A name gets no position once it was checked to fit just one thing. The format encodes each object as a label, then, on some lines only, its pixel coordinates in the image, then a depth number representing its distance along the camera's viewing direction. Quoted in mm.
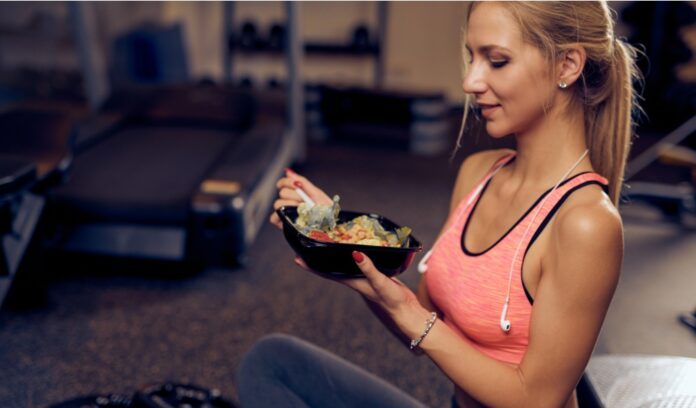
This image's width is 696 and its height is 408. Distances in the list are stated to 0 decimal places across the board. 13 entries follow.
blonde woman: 773
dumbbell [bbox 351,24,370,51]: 4704
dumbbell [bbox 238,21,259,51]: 4715
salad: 904
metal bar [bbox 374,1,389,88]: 4543
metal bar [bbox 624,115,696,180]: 3138
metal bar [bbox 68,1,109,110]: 3475
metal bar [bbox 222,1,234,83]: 4605
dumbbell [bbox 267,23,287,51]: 4730
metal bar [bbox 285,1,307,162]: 3406
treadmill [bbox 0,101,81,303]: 1475
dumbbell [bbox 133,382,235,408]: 1501
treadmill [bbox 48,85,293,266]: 2363
